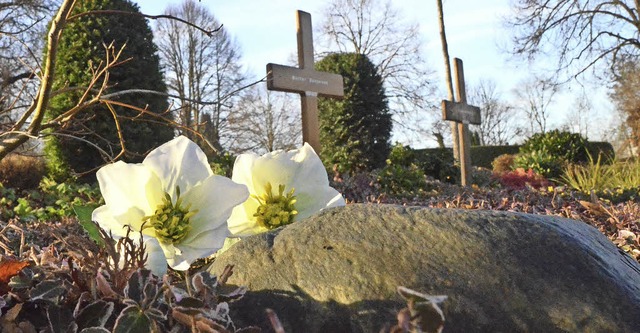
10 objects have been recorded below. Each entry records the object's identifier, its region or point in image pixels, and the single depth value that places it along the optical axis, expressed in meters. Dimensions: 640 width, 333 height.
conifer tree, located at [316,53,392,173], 13.95
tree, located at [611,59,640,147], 22.86
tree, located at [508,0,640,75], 23.73
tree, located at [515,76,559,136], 49.22
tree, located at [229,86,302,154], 28.28
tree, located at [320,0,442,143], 28.09
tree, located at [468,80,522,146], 50.00
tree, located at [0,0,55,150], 20.64
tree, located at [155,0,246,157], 27.69
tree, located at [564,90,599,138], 51.78
